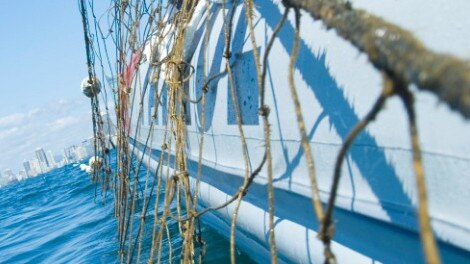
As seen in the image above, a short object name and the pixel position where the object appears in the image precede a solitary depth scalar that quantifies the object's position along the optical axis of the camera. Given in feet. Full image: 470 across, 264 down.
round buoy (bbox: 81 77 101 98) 22.08
